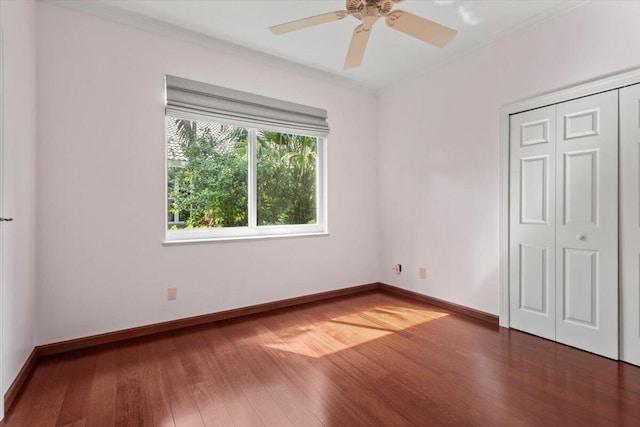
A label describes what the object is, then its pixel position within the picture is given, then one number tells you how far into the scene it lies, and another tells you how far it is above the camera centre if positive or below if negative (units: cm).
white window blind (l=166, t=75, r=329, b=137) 287 +105
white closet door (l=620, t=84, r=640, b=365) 217 -5
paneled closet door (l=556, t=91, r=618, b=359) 227 -7
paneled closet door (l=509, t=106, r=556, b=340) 260 -7
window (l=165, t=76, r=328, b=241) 299 +44
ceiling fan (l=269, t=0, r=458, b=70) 186 +116
